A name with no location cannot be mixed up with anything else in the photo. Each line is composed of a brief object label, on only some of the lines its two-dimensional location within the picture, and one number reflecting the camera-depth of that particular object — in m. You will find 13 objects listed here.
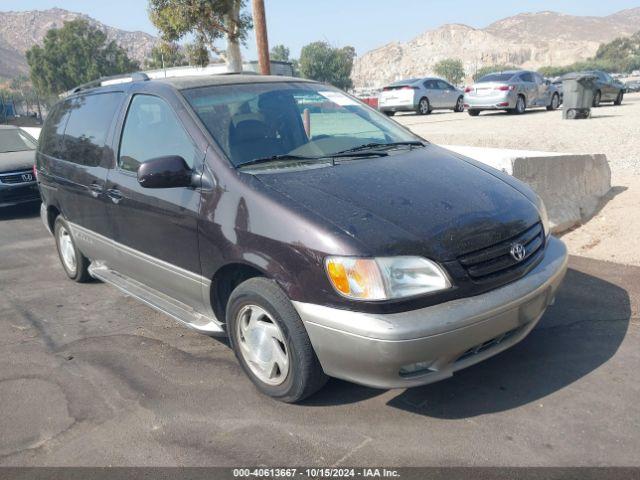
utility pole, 13.37
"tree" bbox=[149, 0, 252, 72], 20.09
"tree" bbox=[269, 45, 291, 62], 124.85
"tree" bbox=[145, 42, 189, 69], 22.86
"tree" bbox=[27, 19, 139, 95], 68.50
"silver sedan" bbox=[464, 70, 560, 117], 19.25
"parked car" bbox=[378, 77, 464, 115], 22.92
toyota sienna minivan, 2.76
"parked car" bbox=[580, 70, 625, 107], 21.53
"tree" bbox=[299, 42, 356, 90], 103.97
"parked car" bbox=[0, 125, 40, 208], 8.99
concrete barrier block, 5.63
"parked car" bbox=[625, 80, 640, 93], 44.14
